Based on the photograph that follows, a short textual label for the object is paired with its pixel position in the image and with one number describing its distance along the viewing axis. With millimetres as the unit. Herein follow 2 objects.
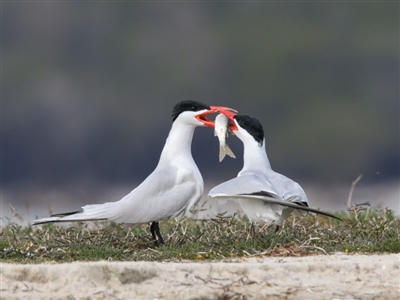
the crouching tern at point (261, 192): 12711
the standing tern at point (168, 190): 13047
